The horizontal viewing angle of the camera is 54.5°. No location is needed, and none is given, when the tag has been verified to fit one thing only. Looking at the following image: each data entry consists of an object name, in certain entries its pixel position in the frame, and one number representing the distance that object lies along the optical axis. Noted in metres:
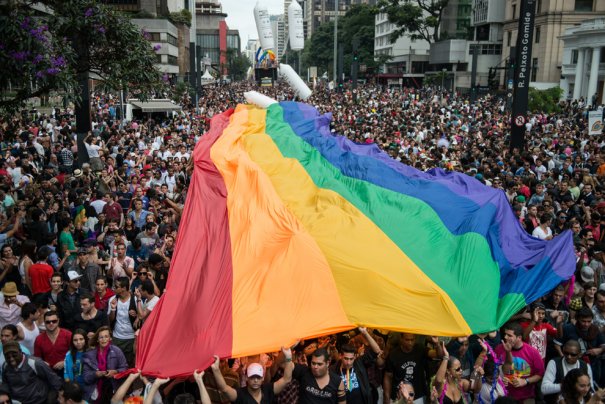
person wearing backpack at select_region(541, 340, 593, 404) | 5.41
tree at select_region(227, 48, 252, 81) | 128.69
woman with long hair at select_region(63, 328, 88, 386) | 5.54
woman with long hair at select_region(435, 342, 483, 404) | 5.27
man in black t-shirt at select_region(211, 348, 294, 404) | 4.75
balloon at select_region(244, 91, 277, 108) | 23.25
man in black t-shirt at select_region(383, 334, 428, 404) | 5.58
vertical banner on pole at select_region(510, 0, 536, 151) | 16.77
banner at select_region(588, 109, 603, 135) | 16.02
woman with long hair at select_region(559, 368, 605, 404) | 4.80
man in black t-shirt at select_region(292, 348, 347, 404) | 4.97
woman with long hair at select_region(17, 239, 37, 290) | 7.68
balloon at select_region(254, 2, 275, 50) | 56.47
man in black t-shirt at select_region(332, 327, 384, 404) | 5.21
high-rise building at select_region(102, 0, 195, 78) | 54.25
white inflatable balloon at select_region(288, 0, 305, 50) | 56.44
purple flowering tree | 8.19
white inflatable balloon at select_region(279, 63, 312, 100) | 40.25
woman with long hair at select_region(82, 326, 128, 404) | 5.52
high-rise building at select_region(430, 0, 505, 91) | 58.66
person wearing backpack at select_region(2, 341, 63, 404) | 5.17
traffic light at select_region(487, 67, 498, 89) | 46.18
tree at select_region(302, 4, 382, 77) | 87.93
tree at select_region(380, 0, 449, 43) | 56.72
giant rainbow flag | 5.47
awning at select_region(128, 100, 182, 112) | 27.53
